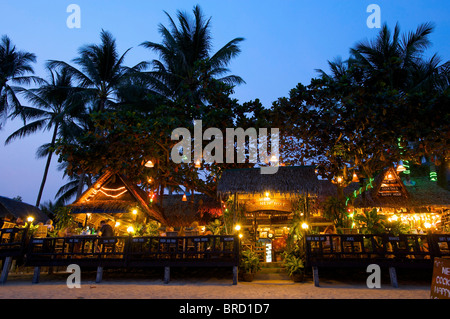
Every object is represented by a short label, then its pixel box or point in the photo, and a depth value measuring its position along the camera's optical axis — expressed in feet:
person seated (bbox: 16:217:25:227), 40.06
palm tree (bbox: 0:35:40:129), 75.00
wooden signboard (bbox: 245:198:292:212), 43.73
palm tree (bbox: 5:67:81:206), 74.08
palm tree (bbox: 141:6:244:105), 59.06
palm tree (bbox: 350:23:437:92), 57.41
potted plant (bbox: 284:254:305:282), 28.58
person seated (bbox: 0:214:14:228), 38.22
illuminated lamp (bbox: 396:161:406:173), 42.30
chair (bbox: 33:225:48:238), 36.51
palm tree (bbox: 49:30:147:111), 67.41
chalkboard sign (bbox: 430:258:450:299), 13.69
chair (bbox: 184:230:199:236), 37.42
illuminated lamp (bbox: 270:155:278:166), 38.09
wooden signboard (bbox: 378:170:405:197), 50.11
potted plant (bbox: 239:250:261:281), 29.40
